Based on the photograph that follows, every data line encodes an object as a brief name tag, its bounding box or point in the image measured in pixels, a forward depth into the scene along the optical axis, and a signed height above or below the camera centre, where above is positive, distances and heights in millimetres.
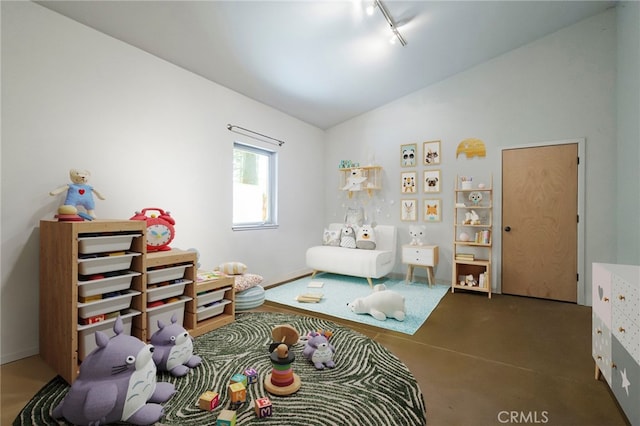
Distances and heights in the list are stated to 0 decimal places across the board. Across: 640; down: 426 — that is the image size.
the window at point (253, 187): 3750 +326
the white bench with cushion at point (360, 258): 3830 -616
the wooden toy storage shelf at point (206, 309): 2354 -802
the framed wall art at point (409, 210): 4371 +42
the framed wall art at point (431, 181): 4188 +453
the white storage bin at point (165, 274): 2131 -469
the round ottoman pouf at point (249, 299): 2924 -870
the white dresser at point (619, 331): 1326 -589
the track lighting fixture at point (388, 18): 2512 +1735
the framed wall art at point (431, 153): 4195 +851
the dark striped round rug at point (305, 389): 1410 -975
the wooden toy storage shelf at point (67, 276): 1685 -404
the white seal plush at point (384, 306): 2730 -863
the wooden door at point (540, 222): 3393 -91
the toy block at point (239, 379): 1633 -927
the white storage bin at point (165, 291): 2133 -596
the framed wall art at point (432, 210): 4191 +43
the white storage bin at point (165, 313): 2111 -757
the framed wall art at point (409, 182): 4359 +452
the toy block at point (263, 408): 1411 -934
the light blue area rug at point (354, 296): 2713 -977
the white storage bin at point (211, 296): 2465 -725
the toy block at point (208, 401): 1456 -936
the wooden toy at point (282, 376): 1604 -905
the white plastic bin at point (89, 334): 1762 -750
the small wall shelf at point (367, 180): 4613 +506
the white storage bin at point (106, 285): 1754 -460
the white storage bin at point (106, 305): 1770 -590
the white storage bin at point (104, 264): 1764 -332
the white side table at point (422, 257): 3906 -592
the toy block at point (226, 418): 1304 -919
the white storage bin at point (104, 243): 1754 -205
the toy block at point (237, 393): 1501 -922
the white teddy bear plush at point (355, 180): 4668 +506
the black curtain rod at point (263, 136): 3412 +980
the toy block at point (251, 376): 1710 -945
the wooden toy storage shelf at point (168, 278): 2054 -530
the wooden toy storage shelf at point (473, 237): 3668 -300
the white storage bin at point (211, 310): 2457 -841
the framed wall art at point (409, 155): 4355 +858
